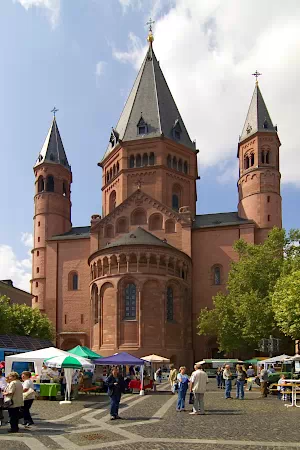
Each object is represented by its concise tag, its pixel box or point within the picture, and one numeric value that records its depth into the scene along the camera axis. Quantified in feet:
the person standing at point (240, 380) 90.99
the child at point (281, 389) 87.10
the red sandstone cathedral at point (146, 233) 183.52
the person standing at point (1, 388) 57.65
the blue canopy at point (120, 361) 102.87
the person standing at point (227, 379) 91.45
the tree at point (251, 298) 151.94
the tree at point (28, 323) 181.06
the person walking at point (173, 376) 114.19
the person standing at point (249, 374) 121.97
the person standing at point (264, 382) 97.76
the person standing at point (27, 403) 56.65
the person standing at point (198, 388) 68.90
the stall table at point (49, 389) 93.09
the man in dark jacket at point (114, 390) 64.44
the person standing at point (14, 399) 51.75
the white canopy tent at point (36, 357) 94.68
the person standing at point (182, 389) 72.23
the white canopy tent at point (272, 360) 109.86
